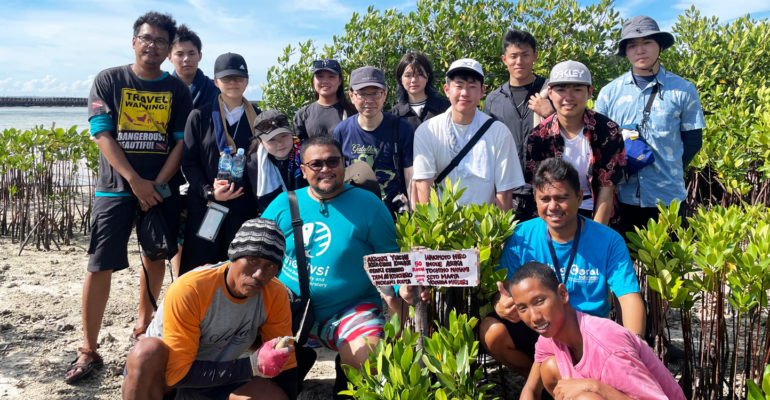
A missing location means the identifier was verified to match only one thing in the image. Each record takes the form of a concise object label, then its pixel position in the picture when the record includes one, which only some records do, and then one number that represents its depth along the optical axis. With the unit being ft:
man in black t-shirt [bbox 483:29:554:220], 14.62
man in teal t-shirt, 10.99
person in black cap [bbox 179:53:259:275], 13.60
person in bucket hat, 13.87
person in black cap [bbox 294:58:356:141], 15.85
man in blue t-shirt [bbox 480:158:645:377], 9.70
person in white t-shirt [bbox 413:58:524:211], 12.77
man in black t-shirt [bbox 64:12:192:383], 13.08
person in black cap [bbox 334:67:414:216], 13.99
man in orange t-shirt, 9.07
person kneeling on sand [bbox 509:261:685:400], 7.24
